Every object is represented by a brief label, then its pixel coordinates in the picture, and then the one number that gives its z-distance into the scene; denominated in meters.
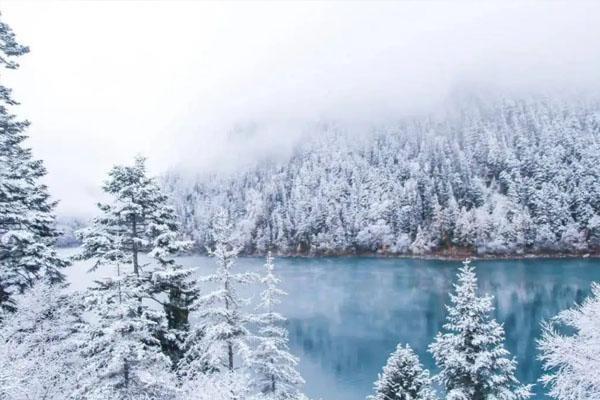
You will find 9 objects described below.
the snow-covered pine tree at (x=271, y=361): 21.11
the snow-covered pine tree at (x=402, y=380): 26.73
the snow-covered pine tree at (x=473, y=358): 21.27
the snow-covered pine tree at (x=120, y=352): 15.02
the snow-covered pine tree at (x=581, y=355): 14.93
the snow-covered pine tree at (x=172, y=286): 18.95
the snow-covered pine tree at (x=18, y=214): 14.51
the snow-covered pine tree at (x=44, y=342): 13.47
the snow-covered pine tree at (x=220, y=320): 19.27
